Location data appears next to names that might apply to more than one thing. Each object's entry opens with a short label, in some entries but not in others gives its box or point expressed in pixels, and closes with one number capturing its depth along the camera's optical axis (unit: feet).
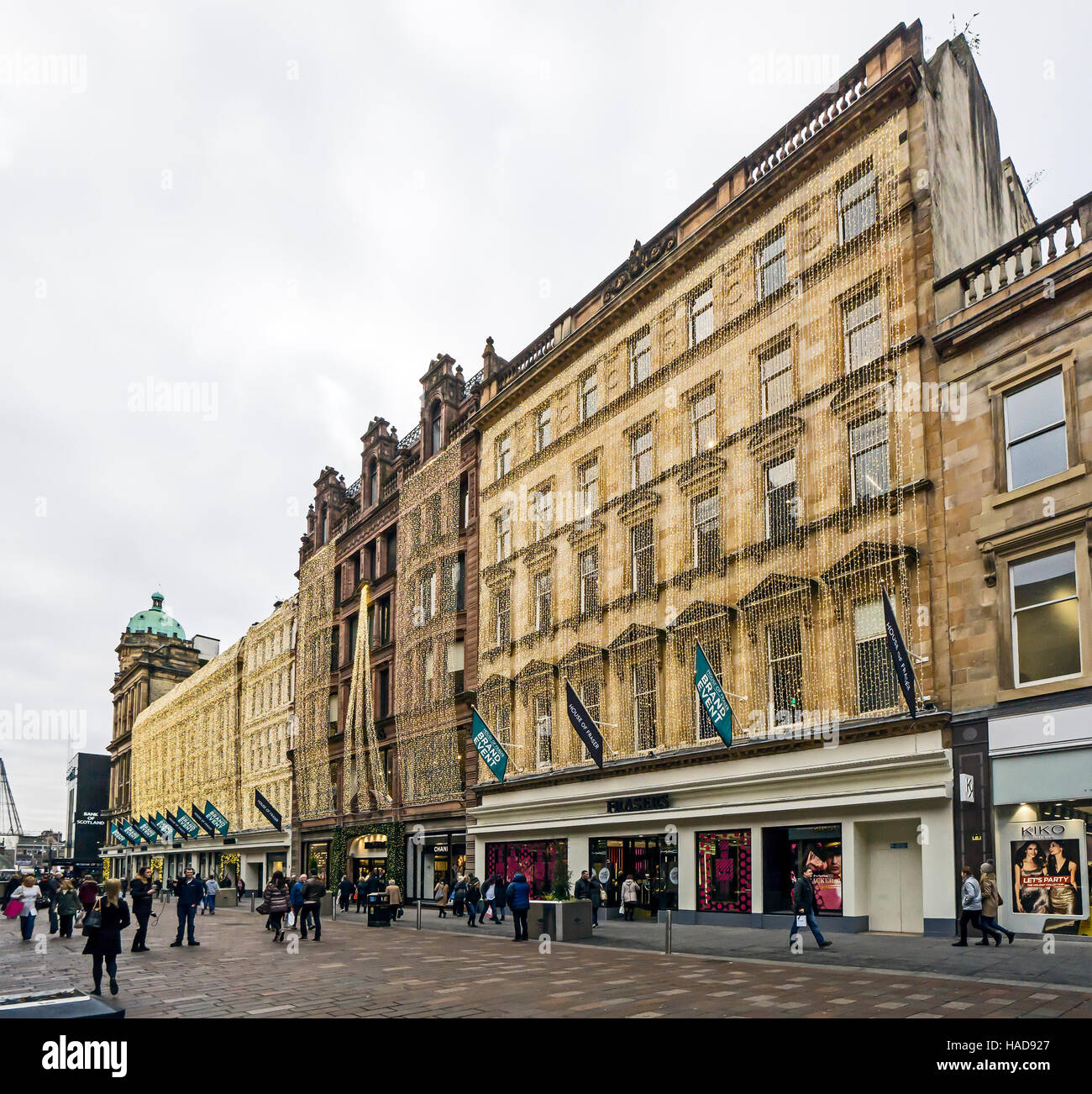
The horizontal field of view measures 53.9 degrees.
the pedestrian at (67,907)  94.53
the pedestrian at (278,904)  87.71
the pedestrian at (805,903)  66.95
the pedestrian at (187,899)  85.97
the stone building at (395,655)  147.43
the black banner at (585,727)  100.68
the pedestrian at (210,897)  153.69
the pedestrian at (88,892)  63.16
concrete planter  83.15
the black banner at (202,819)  210.26
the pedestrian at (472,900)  104.68
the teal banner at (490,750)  113.60
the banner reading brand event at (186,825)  224.53
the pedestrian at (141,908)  77.97
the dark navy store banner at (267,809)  179.31
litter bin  108.68
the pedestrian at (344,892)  127.44
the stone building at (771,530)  80.23
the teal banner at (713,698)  84.58
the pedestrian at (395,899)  117.60
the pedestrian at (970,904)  64.49
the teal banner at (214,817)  206.39
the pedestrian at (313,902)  87.86
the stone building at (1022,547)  67.31
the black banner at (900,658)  71.31
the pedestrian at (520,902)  83.15
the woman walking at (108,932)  50.55
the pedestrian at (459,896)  115.65
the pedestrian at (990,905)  64.90
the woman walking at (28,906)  91.61
